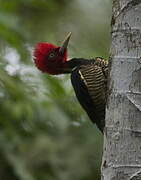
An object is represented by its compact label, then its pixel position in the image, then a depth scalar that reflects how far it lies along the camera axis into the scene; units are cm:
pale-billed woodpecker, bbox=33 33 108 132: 730
